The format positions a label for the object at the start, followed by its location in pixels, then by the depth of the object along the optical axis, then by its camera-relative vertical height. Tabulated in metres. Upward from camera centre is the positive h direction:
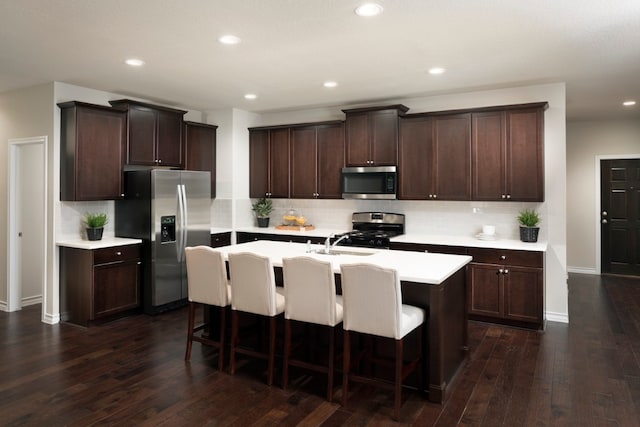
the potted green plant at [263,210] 6.93 +0.04
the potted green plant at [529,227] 5.02 -0.17
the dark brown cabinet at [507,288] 4.68 -0.80
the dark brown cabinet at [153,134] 5.47 +1.00
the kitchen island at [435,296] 3.12 -0.61
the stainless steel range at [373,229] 5.50 -0.22
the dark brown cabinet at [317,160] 6.29 +0.73
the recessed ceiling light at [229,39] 3.59 +1.37
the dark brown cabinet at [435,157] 5.38 +0.66
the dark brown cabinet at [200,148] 6.33 +0.93
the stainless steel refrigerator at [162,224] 5.27 -0.13
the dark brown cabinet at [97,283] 4.86 -0.75
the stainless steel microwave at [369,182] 5.75 +0.39
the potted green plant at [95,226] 5.12 -0.14
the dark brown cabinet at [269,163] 6.71 +0.74
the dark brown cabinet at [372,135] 5.73 +0.98
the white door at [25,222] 5.44 -0.10
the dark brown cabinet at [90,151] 4.96 +0.70
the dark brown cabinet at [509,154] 4.99 +0.64
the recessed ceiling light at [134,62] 4.21 +1.41
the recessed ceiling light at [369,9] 2.99 +1.35
